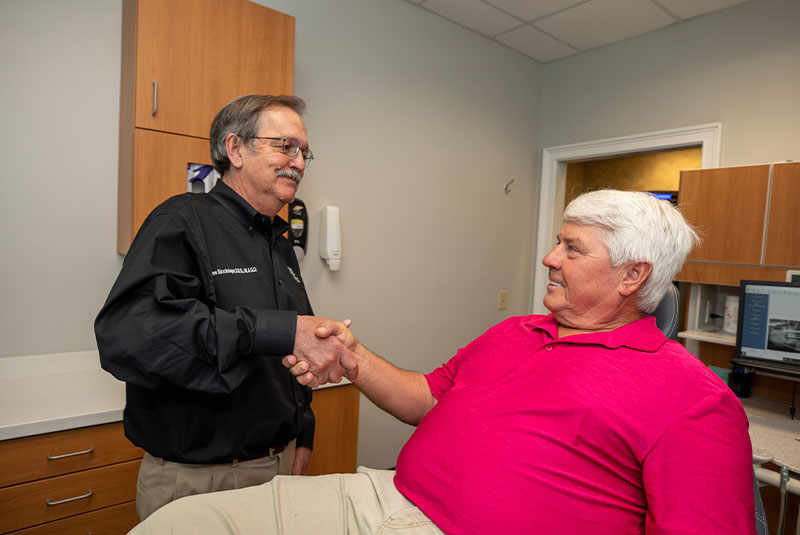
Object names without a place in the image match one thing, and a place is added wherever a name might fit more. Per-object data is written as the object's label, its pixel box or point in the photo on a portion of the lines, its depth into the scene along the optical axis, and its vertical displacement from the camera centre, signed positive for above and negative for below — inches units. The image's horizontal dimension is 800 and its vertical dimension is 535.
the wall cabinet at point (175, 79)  75.6 +23.3
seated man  39.4 -16.3
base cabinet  63.0 -34.2
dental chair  52.9 -6.8
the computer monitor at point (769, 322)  87.7 -11.8
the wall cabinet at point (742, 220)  97.3 +6.9
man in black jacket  46.6 -9.3
